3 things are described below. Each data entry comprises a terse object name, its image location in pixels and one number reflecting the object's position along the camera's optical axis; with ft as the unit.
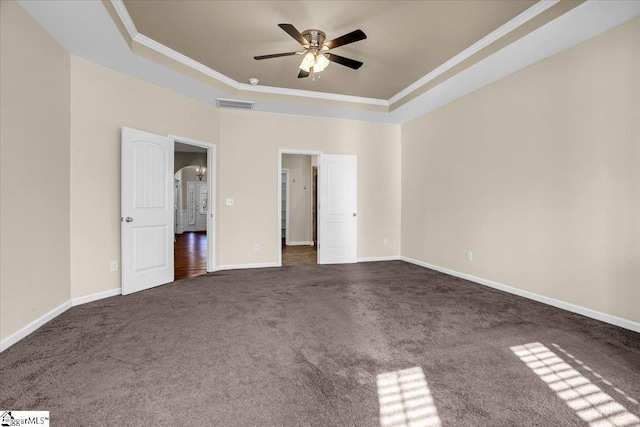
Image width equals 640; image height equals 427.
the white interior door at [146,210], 12.42
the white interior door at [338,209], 18.97
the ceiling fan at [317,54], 10.57
